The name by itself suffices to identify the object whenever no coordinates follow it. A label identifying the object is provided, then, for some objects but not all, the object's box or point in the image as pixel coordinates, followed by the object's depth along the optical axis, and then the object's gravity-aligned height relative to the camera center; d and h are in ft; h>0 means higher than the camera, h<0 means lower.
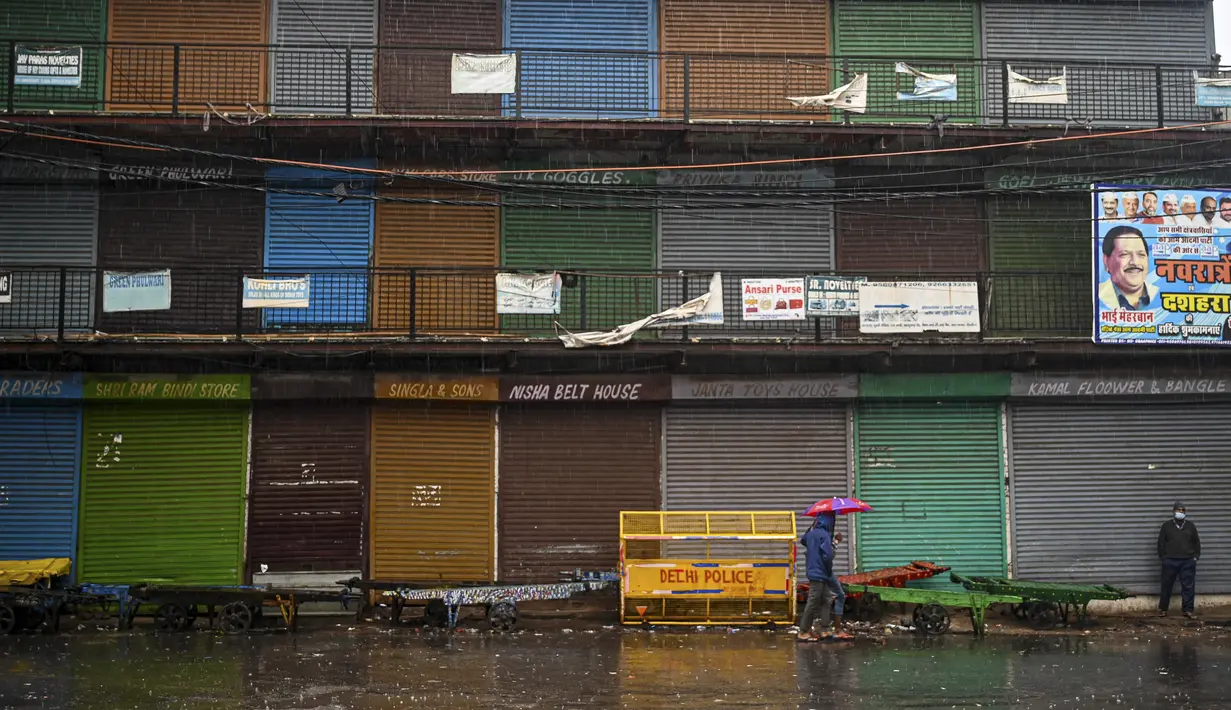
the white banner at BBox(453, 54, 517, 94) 59.77 +18.56
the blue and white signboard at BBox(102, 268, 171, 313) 57.67 +6.99
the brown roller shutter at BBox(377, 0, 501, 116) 62.85 +20.94
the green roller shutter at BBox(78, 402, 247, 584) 59.21 -3.20
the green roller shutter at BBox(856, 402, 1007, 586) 61.46 -2.70
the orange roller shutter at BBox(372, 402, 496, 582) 60.13 -3.13
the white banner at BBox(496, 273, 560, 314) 58.80 +7.11
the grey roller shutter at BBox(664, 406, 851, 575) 61.26 -1.44
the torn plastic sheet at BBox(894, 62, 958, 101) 62.13 +18.80
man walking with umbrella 48.93 -5.94
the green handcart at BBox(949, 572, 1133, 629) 53.47 -7.50
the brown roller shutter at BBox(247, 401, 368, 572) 59.72 -2.88
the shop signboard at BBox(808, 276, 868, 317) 59.52 +7.09
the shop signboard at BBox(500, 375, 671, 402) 60.08 +2.29
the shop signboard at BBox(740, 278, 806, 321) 59.62 +7.02
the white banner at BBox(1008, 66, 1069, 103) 61.77 +18.56
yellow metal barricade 52.85 -6.97
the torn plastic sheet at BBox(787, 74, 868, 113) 60.75 +17.66
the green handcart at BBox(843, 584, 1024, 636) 51.37 -7.47
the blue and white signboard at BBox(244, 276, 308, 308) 58.23 +7.02
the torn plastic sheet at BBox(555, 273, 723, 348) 58.29 +5.75
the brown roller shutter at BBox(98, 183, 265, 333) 61.26 +10.27
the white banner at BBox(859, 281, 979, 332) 59.26 +6.51
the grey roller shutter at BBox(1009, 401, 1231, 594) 61.67 -2.81
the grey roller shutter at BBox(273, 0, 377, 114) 62.80 +20.47
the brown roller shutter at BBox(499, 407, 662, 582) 60.59 -2.65
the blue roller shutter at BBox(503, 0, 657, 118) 63.36 +20.69
